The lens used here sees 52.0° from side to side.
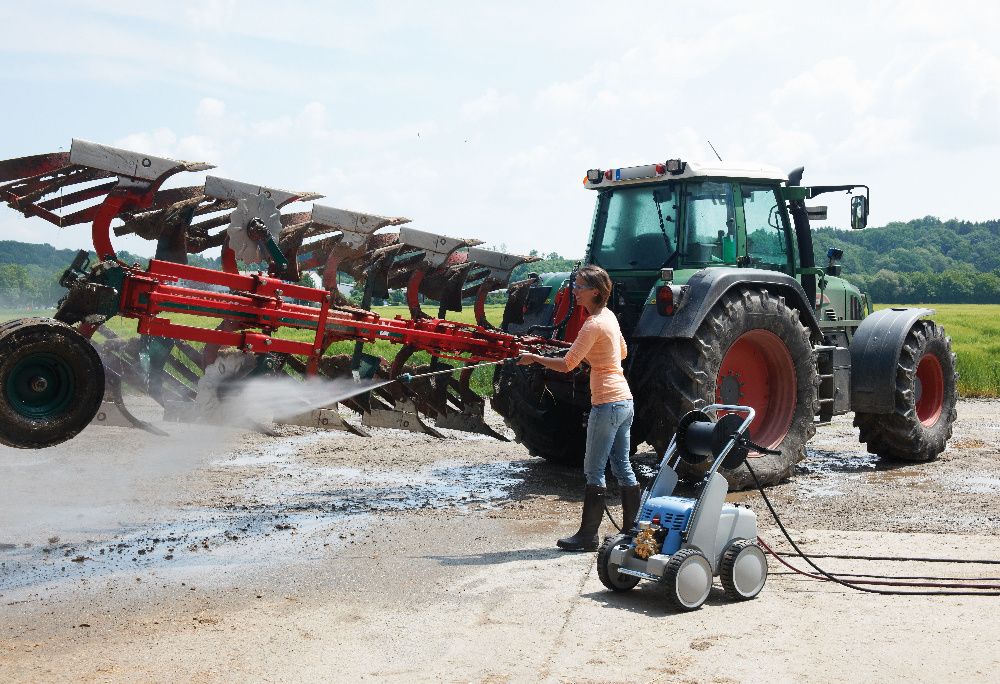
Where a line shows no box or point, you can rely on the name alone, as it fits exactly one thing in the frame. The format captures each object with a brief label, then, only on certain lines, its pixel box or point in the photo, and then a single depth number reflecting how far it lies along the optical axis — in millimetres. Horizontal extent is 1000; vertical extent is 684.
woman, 6078
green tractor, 7852
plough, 6043
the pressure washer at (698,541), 4871
